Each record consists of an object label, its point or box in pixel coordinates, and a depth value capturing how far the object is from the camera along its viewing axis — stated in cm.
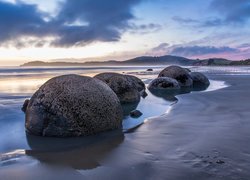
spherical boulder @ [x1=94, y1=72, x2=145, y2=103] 733
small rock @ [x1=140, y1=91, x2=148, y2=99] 844
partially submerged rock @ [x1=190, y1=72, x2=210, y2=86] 1239
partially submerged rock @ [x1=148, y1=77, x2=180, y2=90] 1035
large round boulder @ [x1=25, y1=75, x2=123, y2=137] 401
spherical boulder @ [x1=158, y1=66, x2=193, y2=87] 1171
